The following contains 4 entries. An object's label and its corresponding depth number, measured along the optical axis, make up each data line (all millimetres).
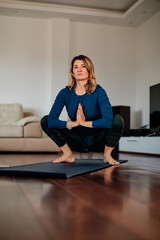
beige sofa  4930
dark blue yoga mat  1737
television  5239
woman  2277
